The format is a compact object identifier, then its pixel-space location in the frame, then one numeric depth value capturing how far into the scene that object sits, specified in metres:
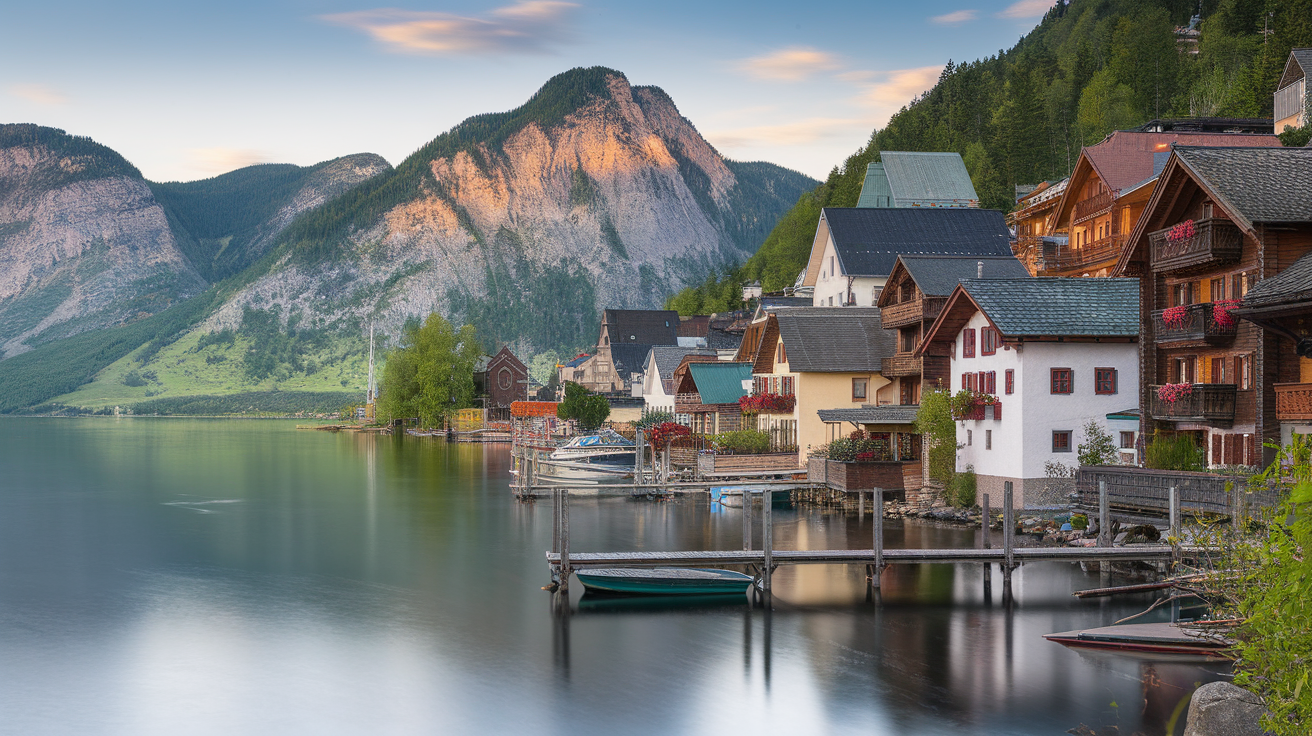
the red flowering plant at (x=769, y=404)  61.69
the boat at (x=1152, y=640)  25.45
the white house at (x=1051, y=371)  43.78
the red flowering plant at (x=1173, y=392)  35.94
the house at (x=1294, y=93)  71.50
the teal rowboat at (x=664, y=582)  32.88
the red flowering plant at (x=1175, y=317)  36.69
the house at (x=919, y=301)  53.97
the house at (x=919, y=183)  96.62
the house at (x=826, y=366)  60.34
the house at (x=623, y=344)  150.23
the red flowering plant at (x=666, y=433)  71.75
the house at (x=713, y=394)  75.12
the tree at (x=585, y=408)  120.81
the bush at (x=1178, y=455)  35.66
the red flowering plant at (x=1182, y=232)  36.34
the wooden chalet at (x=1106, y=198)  61.50
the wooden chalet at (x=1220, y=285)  33.44
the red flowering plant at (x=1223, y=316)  35.19
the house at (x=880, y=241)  76.25
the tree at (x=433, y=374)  158.00
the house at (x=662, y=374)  98.94
